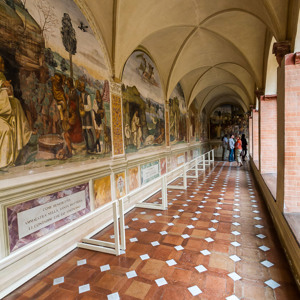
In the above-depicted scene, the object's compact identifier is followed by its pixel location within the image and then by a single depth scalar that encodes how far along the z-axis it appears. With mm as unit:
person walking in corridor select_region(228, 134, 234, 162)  15730
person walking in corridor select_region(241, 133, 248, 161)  16859
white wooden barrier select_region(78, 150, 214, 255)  3686
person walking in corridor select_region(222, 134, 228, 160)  20566
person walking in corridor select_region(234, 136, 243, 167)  13828
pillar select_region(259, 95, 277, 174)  6855
